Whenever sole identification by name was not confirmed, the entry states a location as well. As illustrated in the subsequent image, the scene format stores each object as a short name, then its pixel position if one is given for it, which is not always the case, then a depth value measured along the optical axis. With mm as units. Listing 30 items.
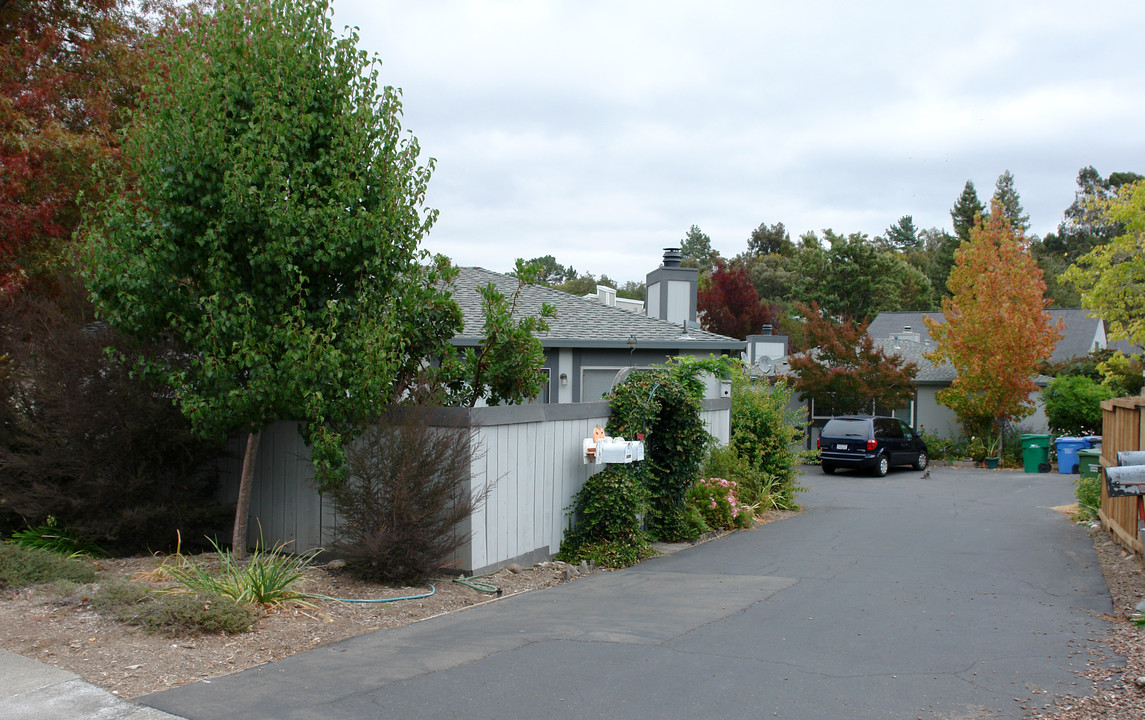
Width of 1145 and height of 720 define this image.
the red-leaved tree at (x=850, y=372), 26484
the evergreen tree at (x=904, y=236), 83250
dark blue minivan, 22500
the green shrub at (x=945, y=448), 27906
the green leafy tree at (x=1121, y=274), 20578
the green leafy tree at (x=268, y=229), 7707
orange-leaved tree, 26219
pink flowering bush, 12703
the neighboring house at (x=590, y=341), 16734
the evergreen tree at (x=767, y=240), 79812
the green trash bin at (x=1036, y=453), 25047
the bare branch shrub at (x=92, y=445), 8984
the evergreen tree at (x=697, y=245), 92281
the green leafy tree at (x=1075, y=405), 26000
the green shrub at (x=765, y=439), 15102
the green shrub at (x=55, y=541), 9045
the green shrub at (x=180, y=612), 6336
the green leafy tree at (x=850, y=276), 47219
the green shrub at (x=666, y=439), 10906
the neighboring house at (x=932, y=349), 29969
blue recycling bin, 24172
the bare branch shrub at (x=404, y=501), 7984
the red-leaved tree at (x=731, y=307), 42875
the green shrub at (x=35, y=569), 7547
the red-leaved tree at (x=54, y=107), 11055
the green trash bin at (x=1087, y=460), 18359
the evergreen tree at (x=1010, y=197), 72938
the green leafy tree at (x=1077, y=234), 66000
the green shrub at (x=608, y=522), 9961
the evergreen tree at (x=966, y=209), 67938
